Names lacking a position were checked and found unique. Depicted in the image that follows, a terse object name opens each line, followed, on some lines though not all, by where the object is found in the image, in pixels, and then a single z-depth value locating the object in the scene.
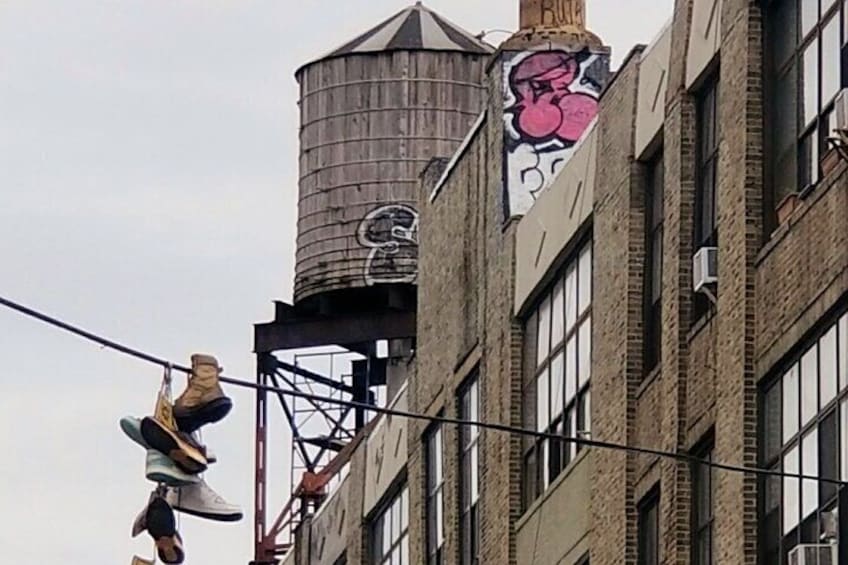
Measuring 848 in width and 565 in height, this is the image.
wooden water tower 60.56
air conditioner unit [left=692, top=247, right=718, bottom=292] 32.59
